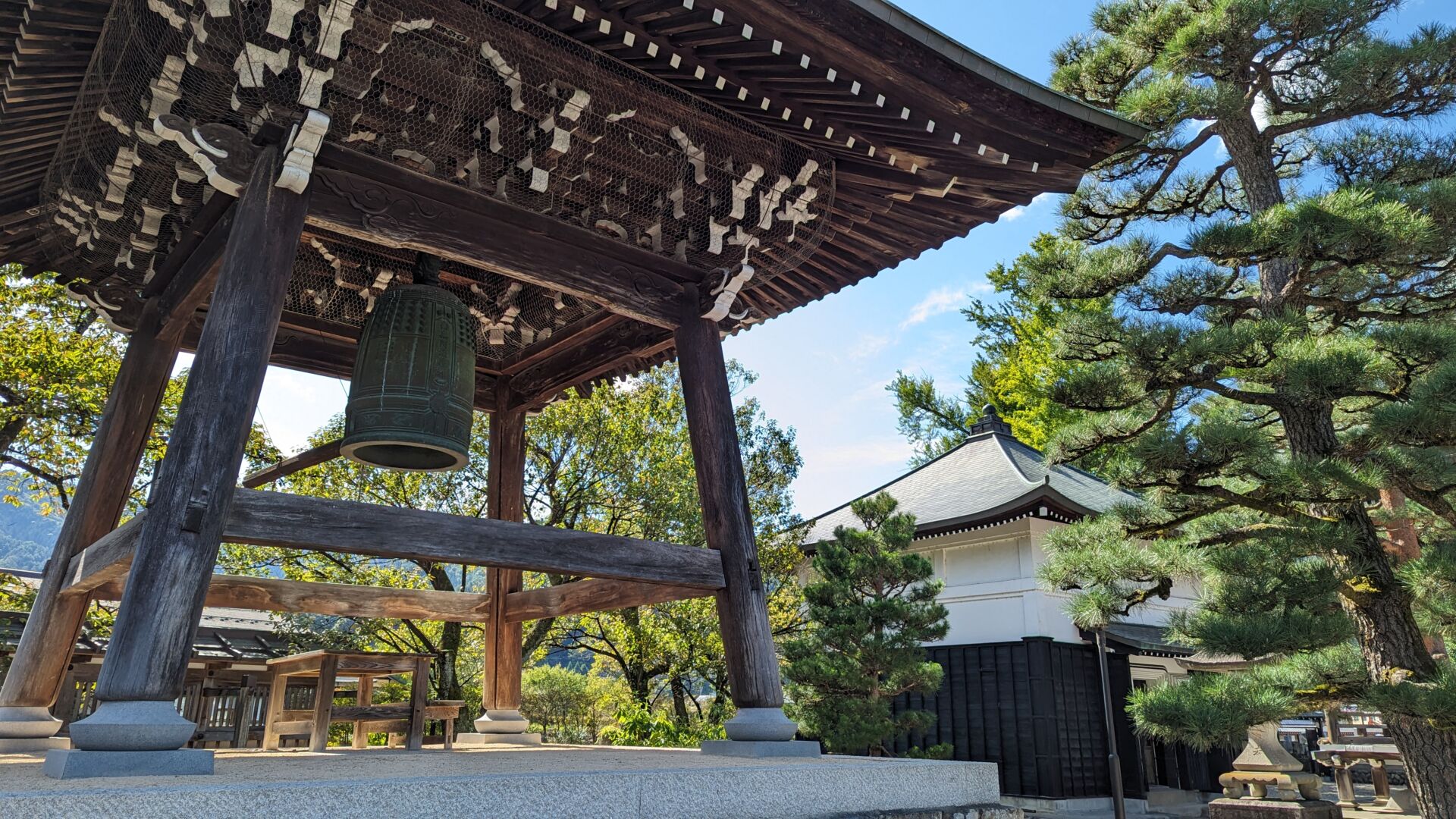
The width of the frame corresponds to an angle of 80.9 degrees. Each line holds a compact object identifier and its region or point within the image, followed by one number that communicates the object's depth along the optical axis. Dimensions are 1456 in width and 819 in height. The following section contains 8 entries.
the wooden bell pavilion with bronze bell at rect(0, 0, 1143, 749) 3.36
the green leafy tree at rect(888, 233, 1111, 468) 21.00
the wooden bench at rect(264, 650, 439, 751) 5.87
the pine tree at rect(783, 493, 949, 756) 10.84
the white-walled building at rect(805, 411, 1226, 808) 13.23
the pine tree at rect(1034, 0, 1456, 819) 6.31
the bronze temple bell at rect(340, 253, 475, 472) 3.98
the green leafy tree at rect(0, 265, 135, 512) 8.02
